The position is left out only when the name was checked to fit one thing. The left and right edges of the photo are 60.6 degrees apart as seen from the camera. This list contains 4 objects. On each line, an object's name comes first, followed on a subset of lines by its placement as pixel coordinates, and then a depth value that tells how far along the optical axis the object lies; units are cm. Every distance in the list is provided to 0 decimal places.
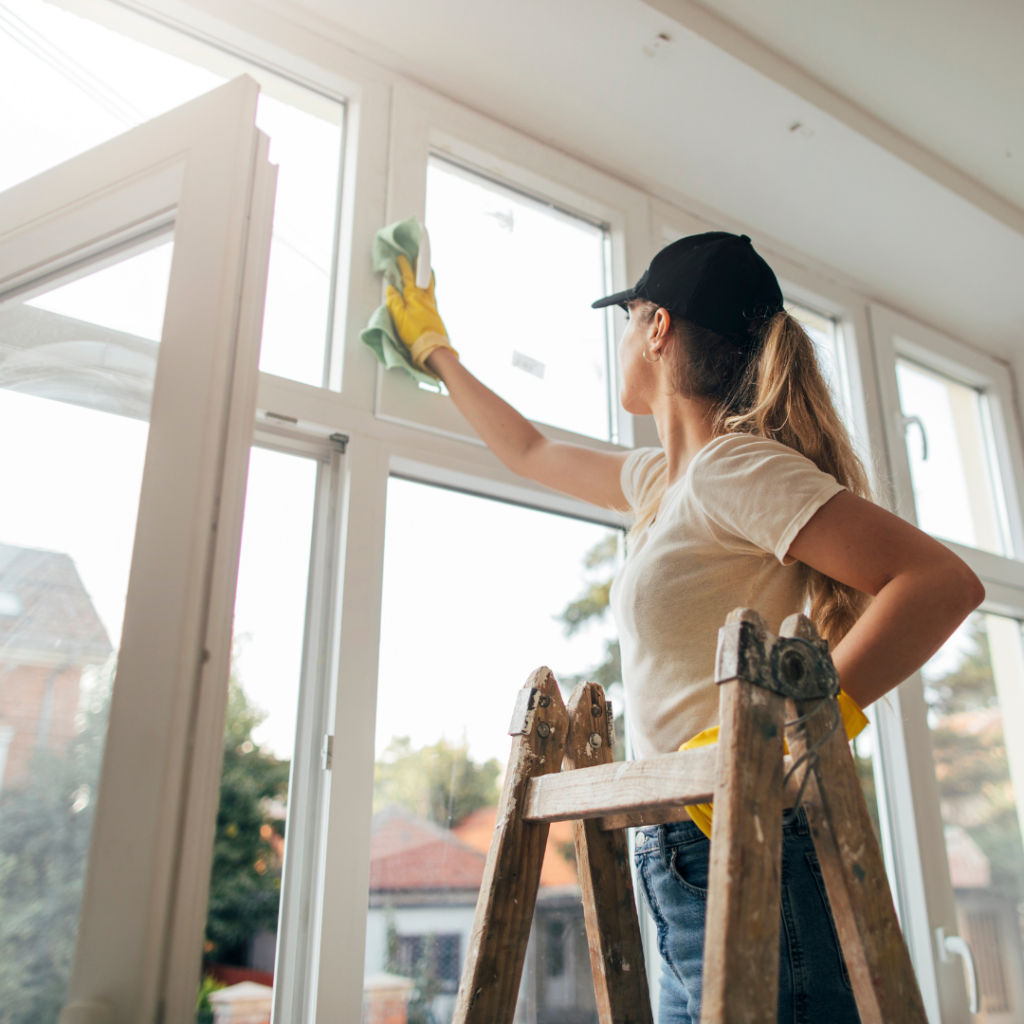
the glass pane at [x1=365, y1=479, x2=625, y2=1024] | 132
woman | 81
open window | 67
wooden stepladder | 60
